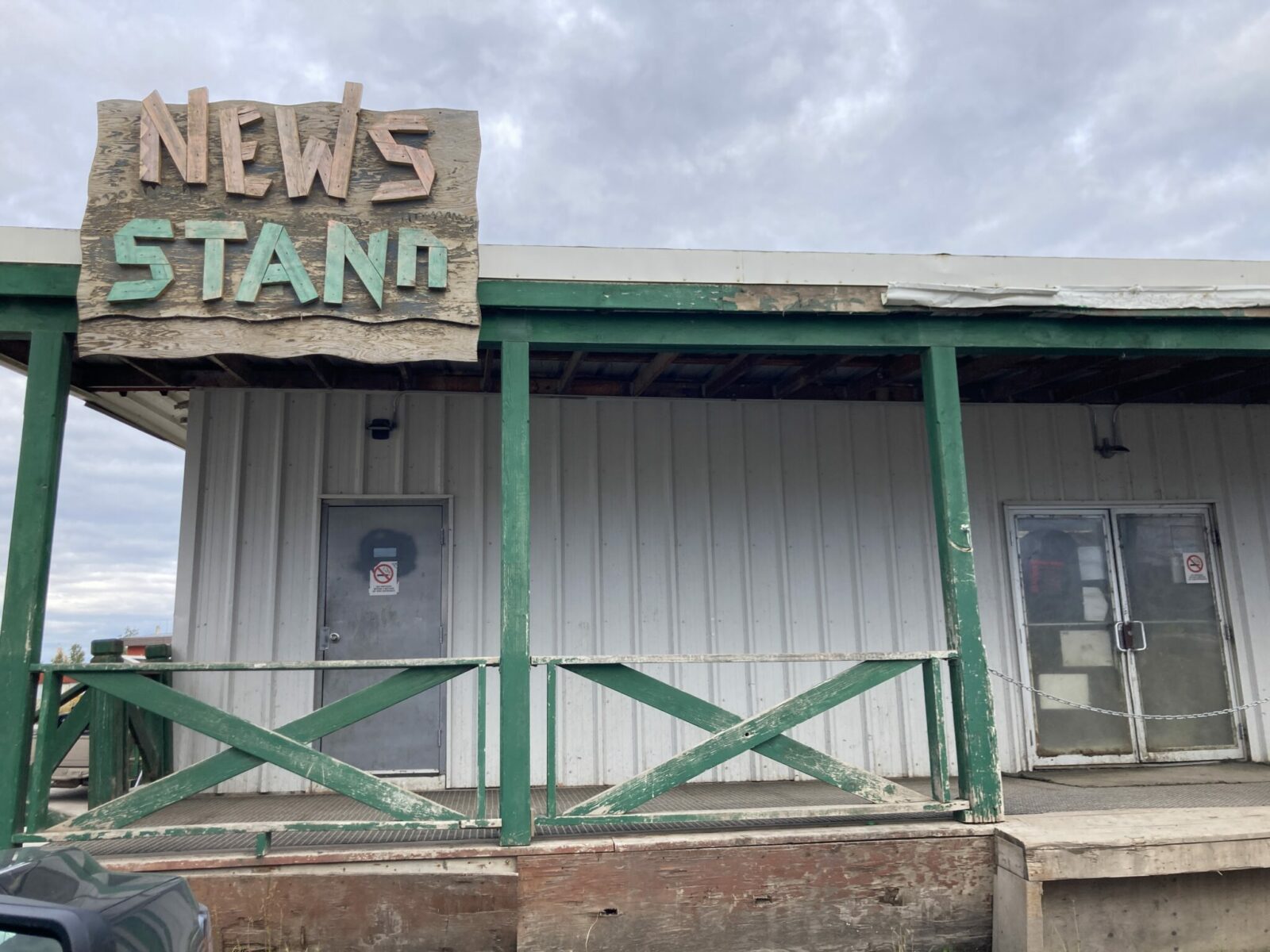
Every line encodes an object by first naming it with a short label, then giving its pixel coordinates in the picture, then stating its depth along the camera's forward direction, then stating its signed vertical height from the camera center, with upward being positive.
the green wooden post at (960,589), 4.82 +0.27
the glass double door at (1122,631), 7.11 +0.04
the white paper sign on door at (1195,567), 7.42 +0.53
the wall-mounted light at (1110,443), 7.46 +1.56
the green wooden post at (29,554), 4.41 +0.52
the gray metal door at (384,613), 6.55 +0.28
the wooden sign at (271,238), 4.67 +2.12
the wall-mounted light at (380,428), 6.78 +1.63
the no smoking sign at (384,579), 6.67 +0.52
